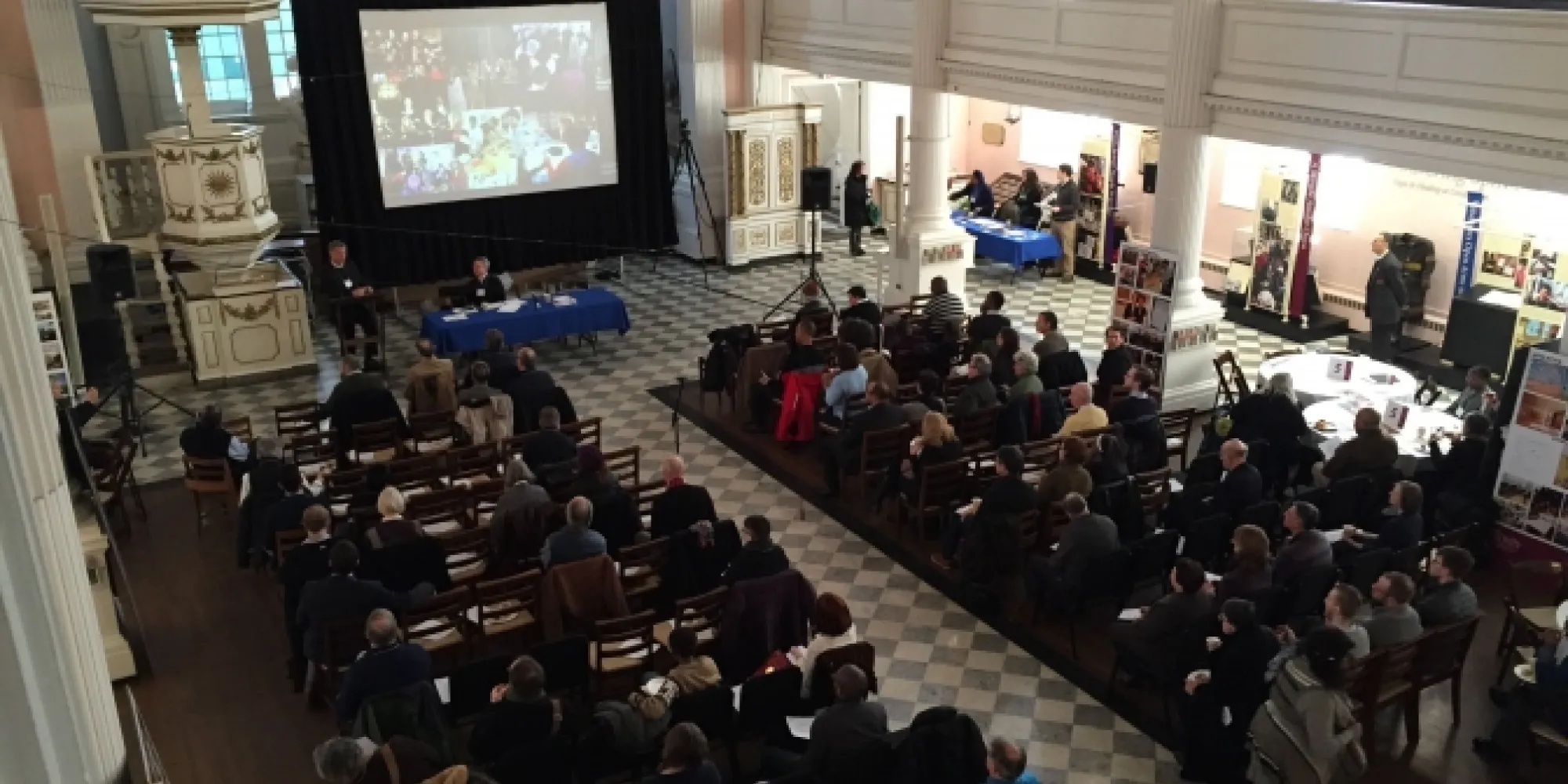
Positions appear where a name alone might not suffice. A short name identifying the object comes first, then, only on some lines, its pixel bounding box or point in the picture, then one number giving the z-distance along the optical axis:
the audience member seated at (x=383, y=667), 5.73
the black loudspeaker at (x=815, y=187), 15.12
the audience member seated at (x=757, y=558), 6.66
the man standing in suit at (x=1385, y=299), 12.38
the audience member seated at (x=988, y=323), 10.95
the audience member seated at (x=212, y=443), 8.95
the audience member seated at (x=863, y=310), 11.48
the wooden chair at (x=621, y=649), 6.46
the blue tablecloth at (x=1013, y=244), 15.88
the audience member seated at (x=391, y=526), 7.14
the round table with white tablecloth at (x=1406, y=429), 9.20
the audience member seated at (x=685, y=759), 4.87
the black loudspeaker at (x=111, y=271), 12.25
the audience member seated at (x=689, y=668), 5.84
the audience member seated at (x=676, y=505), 7.52
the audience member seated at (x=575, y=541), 6.93
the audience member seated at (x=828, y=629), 6.04
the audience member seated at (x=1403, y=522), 7.05
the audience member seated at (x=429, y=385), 10.02
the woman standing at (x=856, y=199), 17.09
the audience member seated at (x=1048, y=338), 10.18
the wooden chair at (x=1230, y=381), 10.60
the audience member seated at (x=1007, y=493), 7.63
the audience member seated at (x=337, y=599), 6.41
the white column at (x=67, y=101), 12.73
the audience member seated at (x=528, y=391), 9.80
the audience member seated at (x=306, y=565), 6.89
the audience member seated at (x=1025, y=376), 9.46
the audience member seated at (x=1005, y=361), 10.08
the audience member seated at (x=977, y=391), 9.35
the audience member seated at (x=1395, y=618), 6.07
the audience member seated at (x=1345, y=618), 5.74
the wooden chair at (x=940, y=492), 8.48
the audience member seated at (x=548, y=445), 8.54
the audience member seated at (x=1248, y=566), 6.51
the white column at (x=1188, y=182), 10.12
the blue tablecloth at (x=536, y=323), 12.25
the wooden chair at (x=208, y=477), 8.95
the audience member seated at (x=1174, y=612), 6.25
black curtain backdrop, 13.49
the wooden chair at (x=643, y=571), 7.13
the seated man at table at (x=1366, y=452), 8.09
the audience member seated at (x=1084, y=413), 8.83
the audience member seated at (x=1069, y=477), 7.81
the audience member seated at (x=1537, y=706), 5.84
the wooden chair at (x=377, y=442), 9.39
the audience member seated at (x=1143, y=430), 8.87
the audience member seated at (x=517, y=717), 5.38
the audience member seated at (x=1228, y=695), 5.85
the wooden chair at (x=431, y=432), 9.65
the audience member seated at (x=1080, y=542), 7.15
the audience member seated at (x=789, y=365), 10.45
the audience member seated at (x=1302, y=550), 6.70
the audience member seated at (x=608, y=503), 7.71
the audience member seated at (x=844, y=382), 9.76
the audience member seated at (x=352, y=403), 9.56
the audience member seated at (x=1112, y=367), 10.16
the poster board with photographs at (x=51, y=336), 10.45
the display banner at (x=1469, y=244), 12.43
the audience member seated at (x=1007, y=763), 4.88
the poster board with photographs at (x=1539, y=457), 7.85
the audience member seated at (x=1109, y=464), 8.11
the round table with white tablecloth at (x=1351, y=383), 9.98
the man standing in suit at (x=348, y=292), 12.47
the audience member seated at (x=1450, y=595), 6.28
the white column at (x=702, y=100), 16.16
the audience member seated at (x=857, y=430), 9.09
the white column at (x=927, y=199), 13.34
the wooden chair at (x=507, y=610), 6.79
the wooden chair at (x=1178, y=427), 9.41
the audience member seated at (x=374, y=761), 4.79
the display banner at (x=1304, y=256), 13.83
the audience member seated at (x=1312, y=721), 5.39
